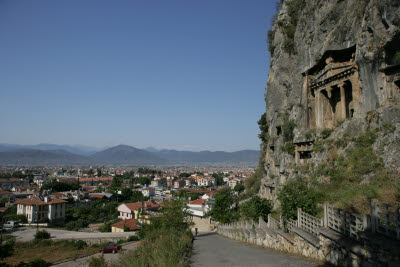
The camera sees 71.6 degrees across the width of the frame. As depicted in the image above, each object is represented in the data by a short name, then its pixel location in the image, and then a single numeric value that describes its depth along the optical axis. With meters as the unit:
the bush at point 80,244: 34.66
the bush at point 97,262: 9.85
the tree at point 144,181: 133.12
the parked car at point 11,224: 49.46
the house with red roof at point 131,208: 58.27
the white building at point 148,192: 96.69
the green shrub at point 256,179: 47.28
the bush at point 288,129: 28.47
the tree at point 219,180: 147.80
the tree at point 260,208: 16.97
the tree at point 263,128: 43.20
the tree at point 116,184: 107.28
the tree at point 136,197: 79.48
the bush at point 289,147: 27.45
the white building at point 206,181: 139.38
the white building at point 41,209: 56.41
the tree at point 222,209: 32.25
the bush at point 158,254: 7.80
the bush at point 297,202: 11.46
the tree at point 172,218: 21.28
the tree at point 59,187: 91.16
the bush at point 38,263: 21.97
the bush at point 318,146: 21.05
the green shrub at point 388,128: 15.16
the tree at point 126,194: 84.81
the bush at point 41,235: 39.01
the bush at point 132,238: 34.69
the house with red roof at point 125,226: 45.46
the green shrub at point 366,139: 16.21
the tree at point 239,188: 89.09
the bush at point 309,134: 23.97
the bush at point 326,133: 22.09
